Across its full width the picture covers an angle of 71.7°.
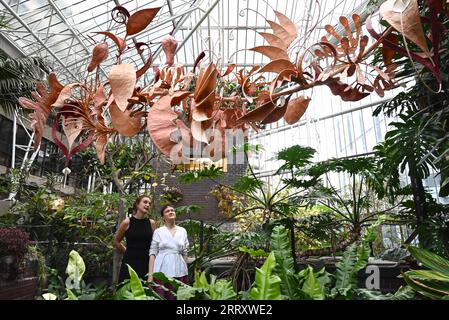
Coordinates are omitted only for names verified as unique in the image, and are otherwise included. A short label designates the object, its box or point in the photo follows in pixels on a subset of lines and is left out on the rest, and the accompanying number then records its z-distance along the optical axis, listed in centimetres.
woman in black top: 204
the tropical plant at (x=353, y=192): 296
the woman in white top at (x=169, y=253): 198
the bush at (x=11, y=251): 322
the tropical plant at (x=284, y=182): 312
